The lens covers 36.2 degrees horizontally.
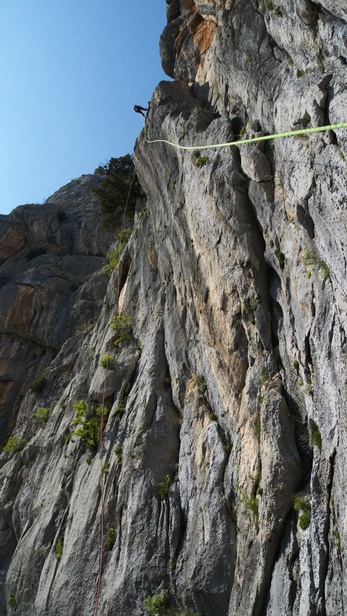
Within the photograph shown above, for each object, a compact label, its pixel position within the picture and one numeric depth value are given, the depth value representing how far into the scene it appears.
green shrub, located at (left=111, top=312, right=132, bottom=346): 18.13
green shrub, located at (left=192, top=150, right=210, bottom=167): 13.65
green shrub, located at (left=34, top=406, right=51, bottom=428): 20.81
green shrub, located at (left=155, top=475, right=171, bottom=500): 12.73
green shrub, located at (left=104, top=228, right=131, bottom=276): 24.75
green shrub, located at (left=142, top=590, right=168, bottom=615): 10.94
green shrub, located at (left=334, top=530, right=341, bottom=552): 7.72
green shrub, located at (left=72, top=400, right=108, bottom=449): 16.14
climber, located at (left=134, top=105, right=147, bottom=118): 21.62
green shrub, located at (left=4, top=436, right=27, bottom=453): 20.88
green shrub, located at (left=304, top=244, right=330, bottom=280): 8.88
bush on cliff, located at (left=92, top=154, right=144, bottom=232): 26.73
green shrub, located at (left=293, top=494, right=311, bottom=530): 8.83
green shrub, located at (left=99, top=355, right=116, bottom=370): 17.26
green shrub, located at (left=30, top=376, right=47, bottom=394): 23.61
